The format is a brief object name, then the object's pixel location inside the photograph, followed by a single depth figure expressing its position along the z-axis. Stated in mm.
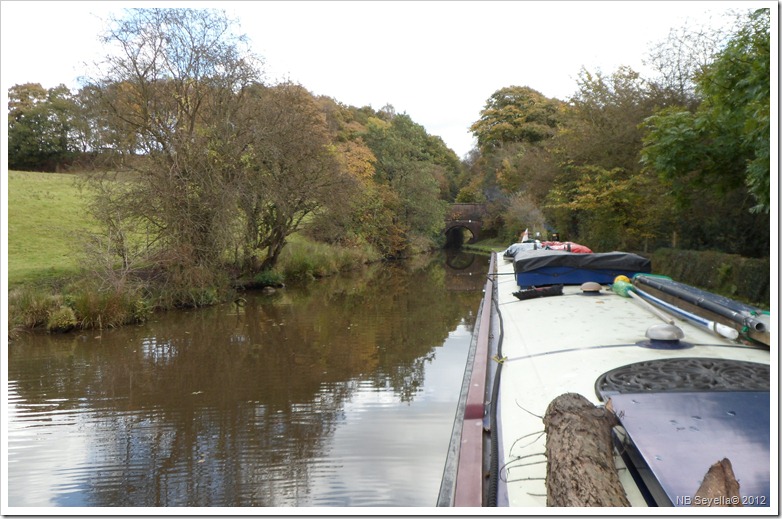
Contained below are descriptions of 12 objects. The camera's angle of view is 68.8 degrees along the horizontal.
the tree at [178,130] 13594
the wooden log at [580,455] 1903
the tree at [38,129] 27016
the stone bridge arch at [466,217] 42906
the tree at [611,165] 14000
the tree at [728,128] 5488
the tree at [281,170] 15828
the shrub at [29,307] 10188
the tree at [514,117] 39156
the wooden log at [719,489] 1822
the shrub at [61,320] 10219
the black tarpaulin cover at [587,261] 6742
